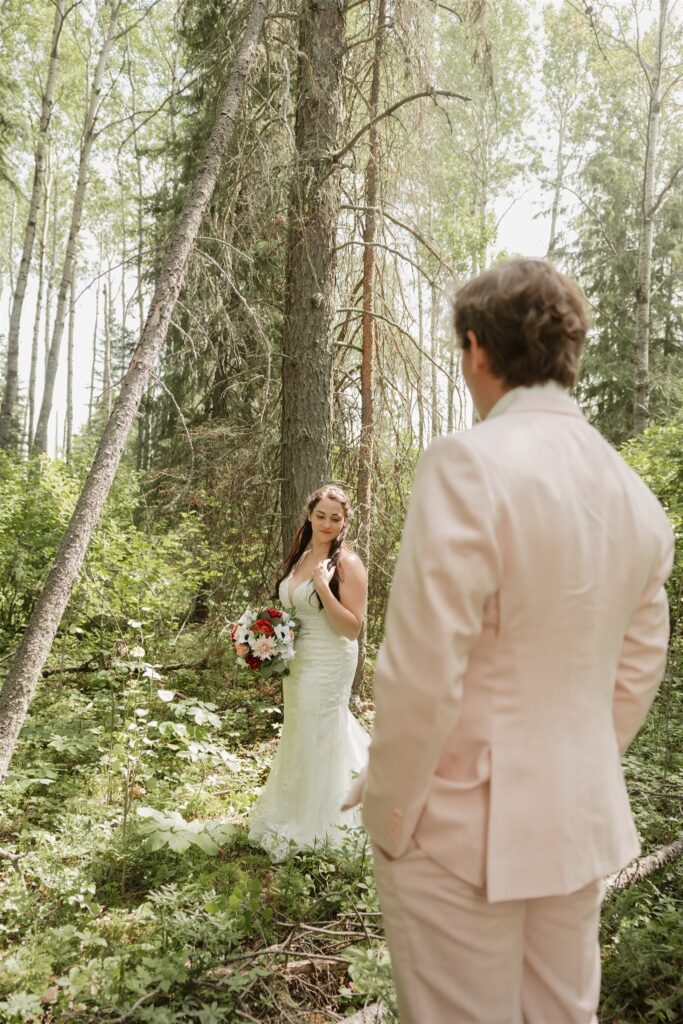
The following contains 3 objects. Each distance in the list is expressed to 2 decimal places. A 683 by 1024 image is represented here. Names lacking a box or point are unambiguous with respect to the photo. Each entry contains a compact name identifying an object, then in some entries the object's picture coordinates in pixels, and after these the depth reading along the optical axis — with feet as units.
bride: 14.53
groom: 4.32
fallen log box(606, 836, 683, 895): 10.74
